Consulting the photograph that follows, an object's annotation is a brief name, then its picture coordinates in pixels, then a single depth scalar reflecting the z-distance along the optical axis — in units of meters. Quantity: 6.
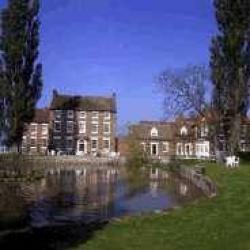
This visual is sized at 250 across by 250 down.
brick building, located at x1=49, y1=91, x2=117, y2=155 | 90.81
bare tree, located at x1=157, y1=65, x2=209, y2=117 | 59.16
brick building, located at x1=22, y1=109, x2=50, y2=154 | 90.62
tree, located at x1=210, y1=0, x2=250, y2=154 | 44.88
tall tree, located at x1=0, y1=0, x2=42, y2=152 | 57.28
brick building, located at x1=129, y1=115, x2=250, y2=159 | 91.88
